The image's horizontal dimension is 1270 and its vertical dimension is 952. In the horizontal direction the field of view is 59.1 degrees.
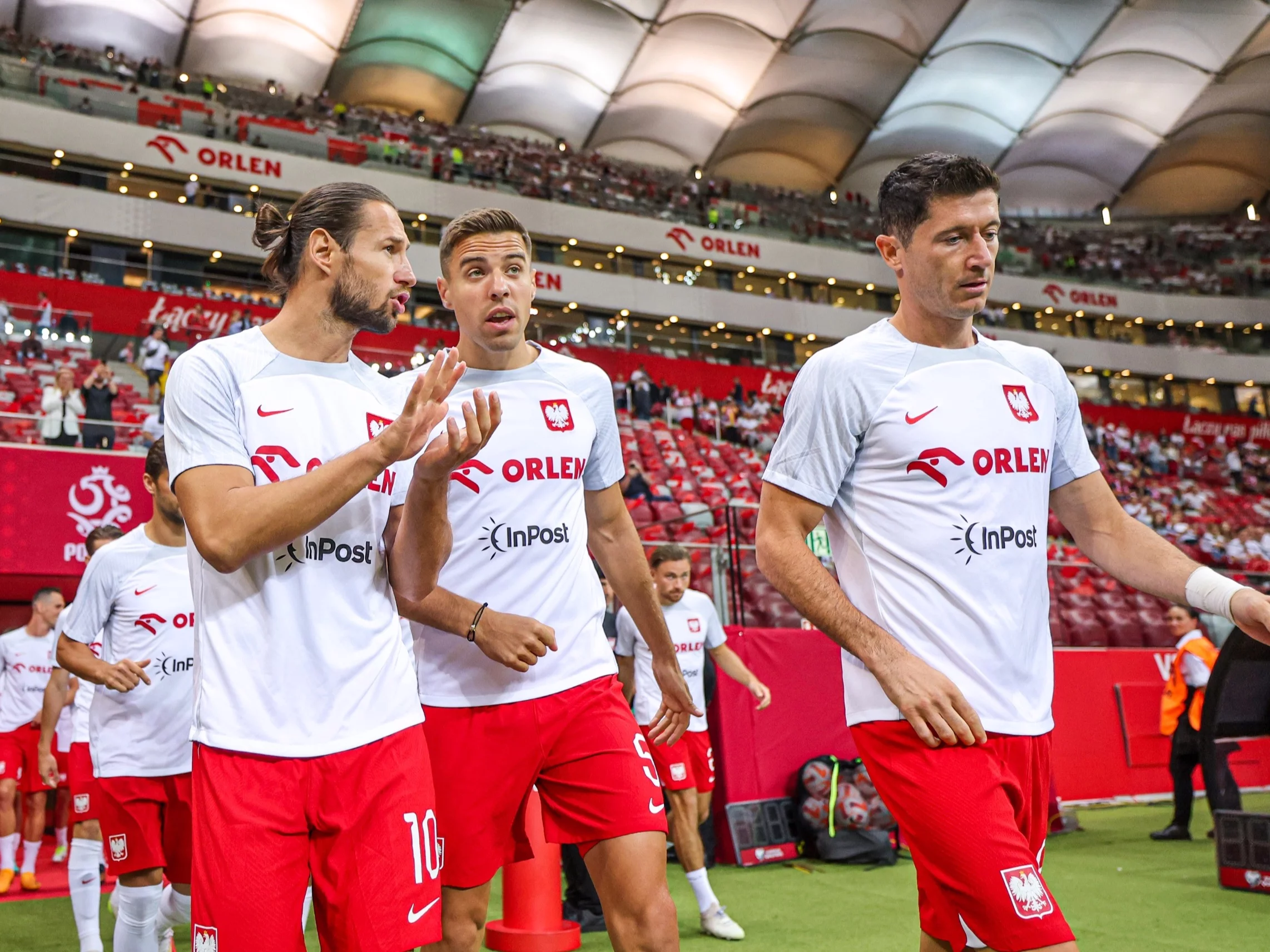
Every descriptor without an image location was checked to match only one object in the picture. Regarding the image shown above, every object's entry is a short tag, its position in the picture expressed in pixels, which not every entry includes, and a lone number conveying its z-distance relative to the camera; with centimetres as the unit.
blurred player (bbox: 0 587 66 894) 820
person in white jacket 1105
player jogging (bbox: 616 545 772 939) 646
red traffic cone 517
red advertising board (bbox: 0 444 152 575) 1038
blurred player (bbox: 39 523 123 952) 485
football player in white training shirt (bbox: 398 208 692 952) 283
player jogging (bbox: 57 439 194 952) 419
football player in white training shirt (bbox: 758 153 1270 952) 223
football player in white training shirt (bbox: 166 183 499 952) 207
